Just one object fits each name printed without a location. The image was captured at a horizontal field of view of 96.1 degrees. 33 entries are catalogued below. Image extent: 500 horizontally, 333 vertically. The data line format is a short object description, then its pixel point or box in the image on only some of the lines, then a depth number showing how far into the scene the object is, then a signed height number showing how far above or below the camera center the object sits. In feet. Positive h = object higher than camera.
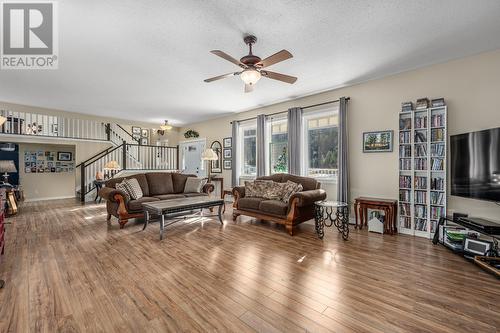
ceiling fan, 8.53 +4.05
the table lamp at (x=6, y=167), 19.35 -0.05
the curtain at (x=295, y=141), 17.42 +1.92
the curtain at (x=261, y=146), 20.02 +1.74
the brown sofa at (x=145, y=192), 13.94 -1.98
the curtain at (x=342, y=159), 14.83 +0.41
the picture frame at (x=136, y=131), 34.94 +5.49
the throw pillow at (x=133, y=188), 15.01 -1.53
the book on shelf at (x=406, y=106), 12.58 +3.31
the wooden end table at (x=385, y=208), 12.46 -2.43
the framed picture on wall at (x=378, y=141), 13.51 +1.47
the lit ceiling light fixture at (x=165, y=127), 24.49 +4.26
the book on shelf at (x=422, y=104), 12.00 +3.31
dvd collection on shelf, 11.66 -0.27
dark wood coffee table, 11.94 -2.29
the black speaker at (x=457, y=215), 10.29 -2.41
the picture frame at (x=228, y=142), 23.69 +2.55
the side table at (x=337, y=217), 11.60 -2.80
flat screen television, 9.18 -0.01
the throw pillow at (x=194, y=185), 18.67 -1.62
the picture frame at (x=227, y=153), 23.99 +1.35
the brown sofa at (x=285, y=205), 12.52 -2.43
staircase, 25.61 +1.00
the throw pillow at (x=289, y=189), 14.15 -1.52
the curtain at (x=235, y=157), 22.74 +0.88
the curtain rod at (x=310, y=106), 15.09 +4.51
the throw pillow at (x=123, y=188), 14.32 -1.44
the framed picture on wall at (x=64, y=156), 26.84 +1.25
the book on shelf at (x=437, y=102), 11.64 +3.27
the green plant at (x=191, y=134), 27.66 +3.93
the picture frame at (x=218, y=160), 25.11 +0.63
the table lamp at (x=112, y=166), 23.13 +0.00
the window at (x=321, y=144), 16.25 +1.63
